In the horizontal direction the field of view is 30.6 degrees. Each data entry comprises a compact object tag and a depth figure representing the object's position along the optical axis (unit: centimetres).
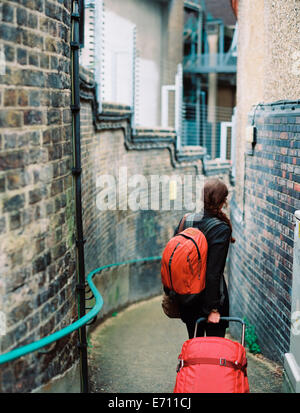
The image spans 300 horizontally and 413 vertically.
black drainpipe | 440
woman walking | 407
